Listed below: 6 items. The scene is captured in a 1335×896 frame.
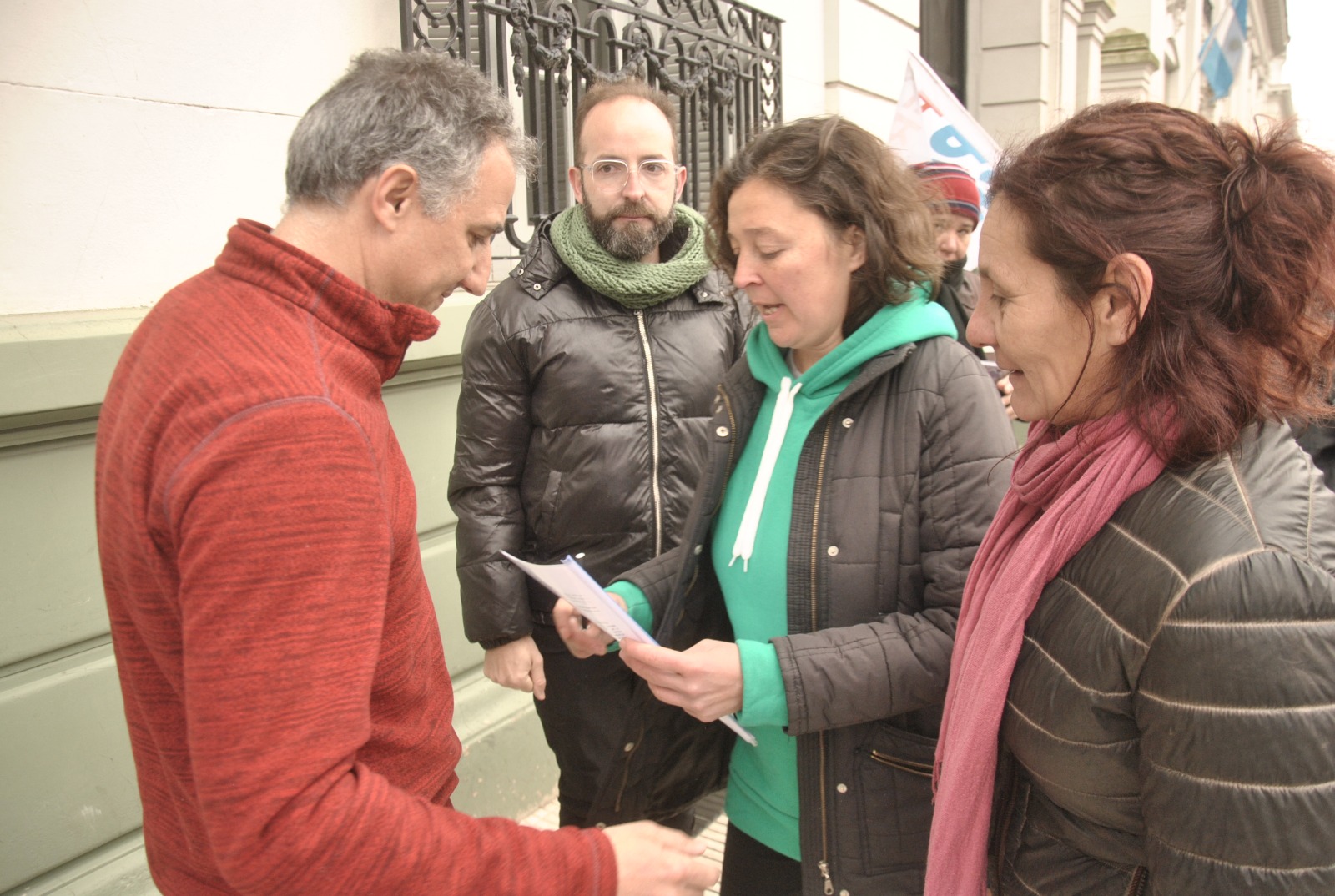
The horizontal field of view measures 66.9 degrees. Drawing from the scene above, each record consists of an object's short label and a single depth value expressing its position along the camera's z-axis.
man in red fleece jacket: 1.02
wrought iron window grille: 3.67
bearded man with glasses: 2.59
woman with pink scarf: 1.00
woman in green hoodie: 1.65
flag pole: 11.02
